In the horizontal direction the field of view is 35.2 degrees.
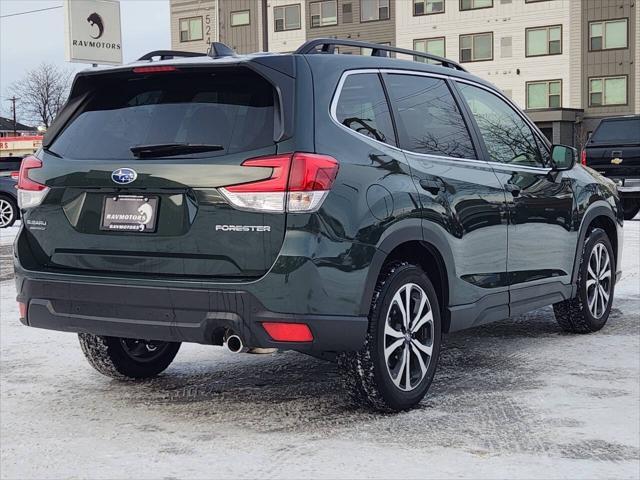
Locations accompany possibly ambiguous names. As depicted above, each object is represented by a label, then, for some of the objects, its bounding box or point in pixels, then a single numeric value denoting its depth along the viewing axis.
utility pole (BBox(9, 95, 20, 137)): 109.71
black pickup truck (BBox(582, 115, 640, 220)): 18.22
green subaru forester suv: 4.50
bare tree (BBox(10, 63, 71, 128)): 94.44
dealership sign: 28.52
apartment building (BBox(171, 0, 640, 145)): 49.59
